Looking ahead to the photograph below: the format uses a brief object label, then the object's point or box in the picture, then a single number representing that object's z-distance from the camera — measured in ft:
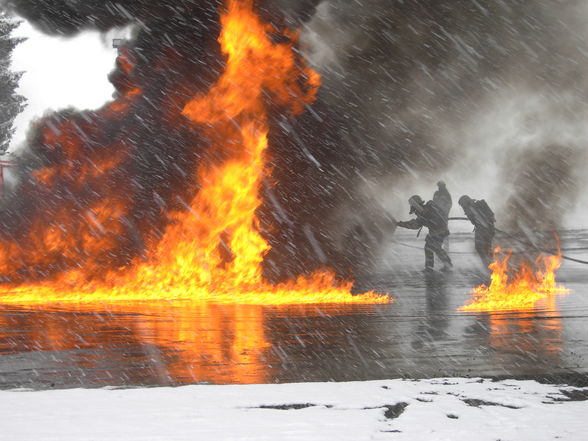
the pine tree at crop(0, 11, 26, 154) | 134.72
